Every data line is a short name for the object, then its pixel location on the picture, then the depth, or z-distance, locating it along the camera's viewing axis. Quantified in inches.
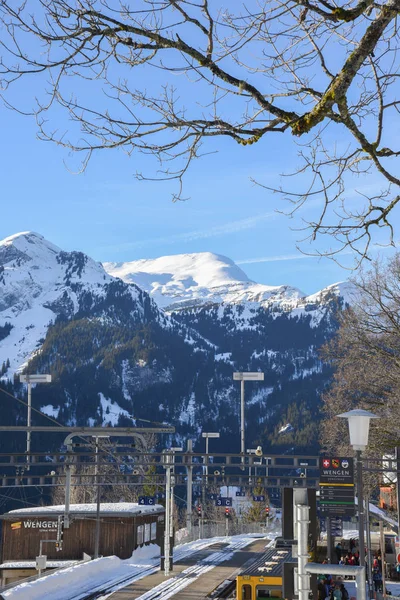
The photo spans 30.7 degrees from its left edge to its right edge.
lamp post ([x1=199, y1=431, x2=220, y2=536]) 1958.2
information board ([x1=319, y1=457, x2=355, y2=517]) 669.3
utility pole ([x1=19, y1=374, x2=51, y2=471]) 1546.5
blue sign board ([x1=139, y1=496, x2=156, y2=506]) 1545.3
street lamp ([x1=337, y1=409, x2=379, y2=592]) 592.1
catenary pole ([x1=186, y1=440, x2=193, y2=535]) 1477.6
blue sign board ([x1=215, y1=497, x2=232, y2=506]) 1953.7
